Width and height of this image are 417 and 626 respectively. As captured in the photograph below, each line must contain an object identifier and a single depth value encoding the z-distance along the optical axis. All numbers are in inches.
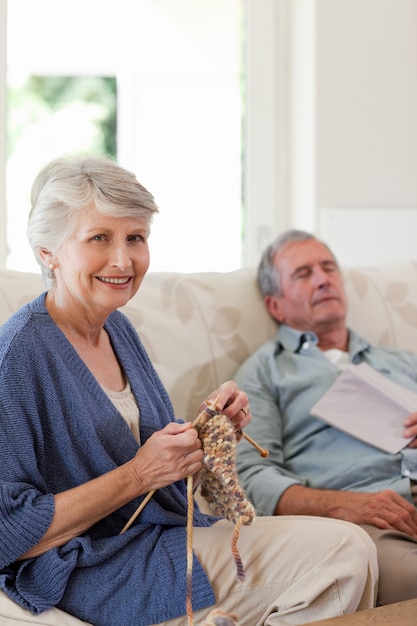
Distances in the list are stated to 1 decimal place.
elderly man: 87.1
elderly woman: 70.8
